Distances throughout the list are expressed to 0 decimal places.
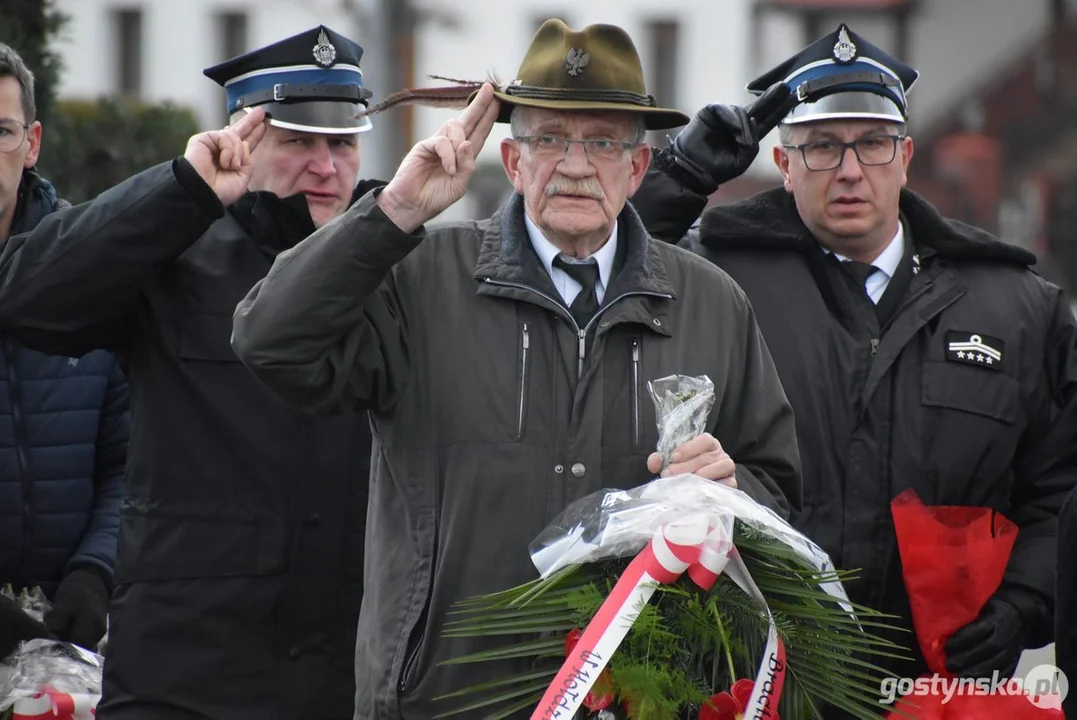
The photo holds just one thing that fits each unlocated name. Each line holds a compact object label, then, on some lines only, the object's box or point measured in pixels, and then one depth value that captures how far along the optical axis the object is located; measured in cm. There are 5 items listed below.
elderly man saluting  752
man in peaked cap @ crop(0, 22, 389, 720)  867
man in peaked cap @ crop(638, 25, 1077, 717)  962
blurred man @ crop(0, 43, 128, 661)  971
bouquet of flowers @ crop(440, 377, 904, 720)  712
